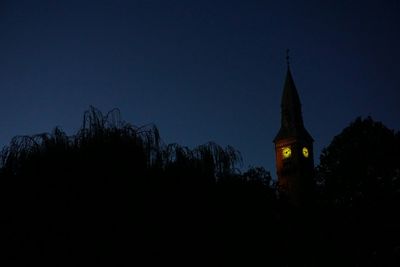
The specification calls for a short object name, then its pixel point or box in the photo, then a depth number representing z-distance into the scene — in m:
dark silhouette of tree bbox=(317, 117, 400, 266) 25.39
